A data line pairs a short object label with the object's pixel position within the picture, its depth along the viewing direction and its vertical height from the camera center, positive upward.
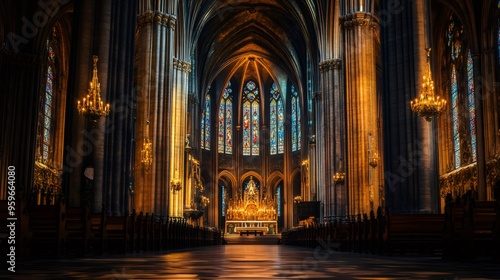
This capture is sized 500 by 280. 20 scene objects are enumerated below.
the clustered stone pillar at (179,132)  32.88 +4.75
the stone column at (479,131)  27.53 +3.98
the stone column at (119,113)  17.00 +3.03
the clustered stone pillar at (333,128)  31.61 +4.79
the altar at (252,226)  48.22 -1.14
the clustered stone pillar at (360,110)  25.88 +4.68
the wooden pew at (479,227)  9.38 -0.25
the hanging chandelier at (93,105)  15.23 +2.83
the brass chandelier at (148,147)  24.36 +2.84
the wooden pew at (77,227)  11.61 -0.29
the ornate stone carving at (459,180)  29.25 +1.72
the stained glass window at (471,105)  29.69 +5.59
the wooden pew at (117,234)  14.24 -0.53
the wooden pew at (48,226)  10.29 -0.24
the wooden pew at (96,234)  12.55 -0.48
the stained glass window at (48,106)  30.15 +5.74
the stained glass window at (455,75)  32.12 +7.86
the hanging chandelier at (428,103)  15.72 +3.00
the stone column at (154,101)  25.83 +5.16
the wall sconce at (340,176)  30.55 +1.93
